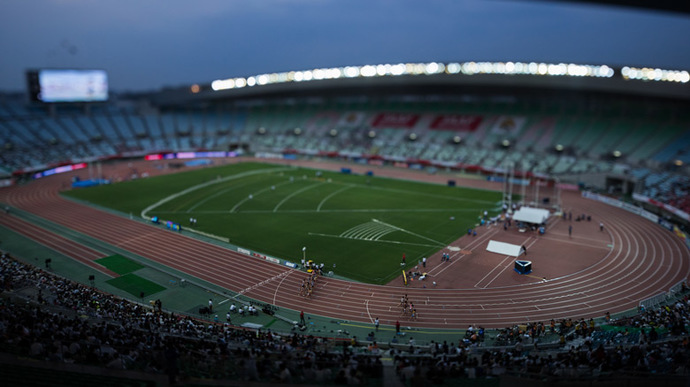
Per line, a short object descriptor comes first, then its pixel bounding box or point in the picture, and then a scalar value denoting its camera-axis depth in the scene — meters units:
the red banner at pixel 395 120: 92.97
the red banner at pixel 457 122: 85.75
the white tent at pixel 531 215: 42.85
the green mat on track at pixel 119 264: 34.19
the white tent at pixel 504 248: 36.25
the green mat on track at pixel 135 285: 30.55
